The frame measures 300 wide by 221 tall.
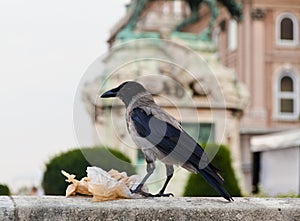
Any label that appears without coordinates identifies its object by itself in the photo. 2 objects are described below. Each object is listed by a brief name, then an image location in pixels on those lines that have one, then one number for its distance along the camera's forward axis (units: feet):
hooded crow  13.47
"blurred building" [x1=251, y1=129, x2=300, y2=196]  57.52
